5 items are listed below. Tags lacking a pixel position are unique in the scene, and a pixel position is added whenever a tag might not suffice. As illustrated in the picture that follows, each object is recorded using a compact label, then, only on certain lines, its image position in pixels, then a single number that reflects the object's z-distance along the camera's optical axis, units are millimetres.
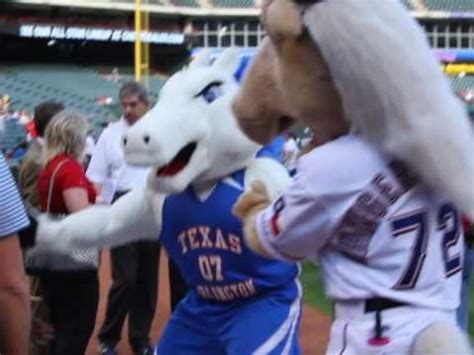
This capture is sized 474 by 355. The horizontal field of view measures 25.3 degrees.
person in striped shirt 2570
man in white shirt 6938
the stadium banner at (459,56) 33188
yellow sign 29559
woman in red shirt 5188
